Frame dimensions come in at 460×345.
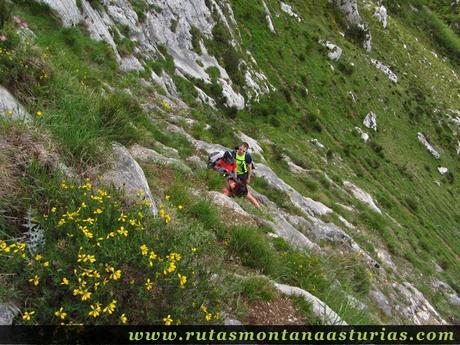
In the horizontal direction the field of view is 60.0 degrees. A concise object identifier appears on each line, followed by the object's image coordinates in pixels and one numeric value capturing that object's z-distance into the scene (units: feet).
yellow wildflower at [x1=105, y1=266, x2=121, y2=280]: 13.98
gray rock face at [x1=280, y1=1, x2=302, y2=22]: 139.85
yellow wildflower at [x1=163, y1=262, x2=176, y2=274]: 14.93
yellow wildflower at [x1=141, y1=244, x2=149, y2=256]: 14.94
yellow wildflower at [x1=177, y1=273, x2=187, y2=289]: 15.01
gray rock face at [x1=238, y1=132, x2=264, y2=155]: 71.55
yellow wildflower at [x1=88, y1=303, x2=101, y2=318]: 13.34
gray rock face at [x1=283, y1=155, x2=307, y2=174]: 78.47
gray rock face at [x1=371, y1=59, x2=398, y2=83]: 166.30
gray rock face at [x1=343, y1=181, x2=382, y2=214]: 88.45
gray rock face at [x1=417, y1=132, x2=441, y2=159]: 150.51
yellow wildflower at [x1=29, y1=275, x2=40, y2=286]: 13.54
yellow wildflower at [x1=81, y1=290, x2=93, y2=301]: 13.35
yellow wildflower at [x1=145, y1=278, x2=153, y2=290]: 14.37
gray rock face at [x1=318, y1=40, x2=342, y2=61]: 142.38
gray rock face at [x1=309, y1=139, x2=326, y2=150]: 105.81
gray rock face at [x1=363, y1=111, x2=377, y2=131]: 134.76
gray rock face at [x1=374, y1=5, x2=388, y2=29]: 202.28
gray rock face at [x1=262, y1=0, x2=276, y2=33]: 125.08
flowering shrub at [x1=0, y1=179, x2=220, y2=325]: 13.85
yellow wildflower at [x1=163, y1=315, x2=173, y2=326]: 14.25
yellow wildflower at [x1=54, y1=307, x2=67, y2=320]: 13.05
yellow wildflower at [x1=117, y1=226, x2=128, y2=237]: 15.44
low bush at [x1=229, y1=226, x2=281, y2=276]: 24.97
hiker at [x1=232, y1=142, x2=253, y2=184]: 47.26
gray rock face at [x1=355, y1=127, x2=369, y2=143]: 127.03
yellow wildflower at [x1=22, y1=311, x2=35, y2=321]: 13.15
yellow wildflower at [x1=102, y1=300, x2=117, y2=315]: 13.43
